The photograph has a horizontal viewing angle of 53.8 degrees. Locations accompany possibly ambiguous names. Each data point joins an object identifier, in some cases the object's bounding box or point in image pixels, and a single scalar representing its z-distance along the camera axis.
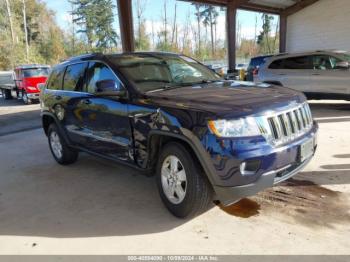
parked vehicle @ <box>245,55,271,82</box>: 13.29
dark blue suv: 3.06
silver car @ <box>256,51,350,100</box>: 9.58
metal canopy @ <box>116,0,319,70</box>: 11.97
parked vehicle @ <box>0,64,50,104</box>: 17.84
